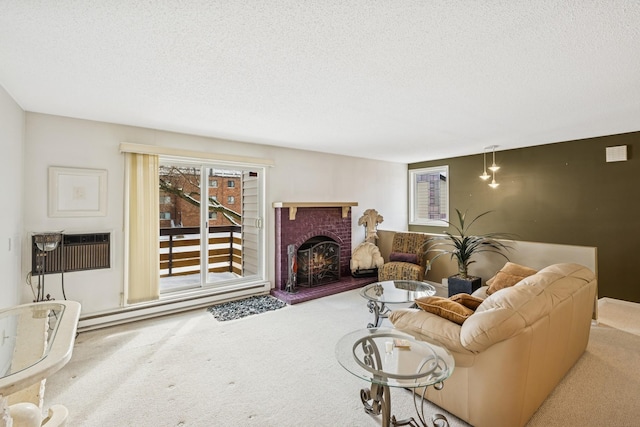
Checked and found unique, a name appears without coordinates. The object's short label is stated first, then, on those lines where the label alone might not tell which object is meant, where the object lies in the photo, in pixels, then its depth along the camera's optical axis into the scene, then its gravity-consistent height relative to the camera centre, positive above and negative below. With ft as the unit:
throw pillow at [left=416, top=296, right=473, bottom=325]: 6.16 -2.05
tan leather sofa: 5.31 -2.55
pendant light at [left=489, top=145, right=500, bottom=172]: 15.28 +3.18
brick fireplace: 15.01 -1.10
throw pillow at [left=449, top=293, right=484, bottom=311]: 7.12 -2.11
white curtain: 11.65 -0.61
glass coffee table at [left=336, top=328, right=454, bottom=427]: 4.90 -2.74
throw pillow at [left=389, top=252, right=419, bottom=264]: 15.76 -2.34
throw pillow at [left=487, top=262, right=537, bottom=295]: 10.13 -2.17
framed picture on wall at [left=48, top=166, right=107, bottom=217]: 10.24 +0.79
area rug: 12.19 -4.12
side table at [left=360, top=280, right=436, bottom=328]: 10.02 -2.87
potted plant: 12.72 -1.72
